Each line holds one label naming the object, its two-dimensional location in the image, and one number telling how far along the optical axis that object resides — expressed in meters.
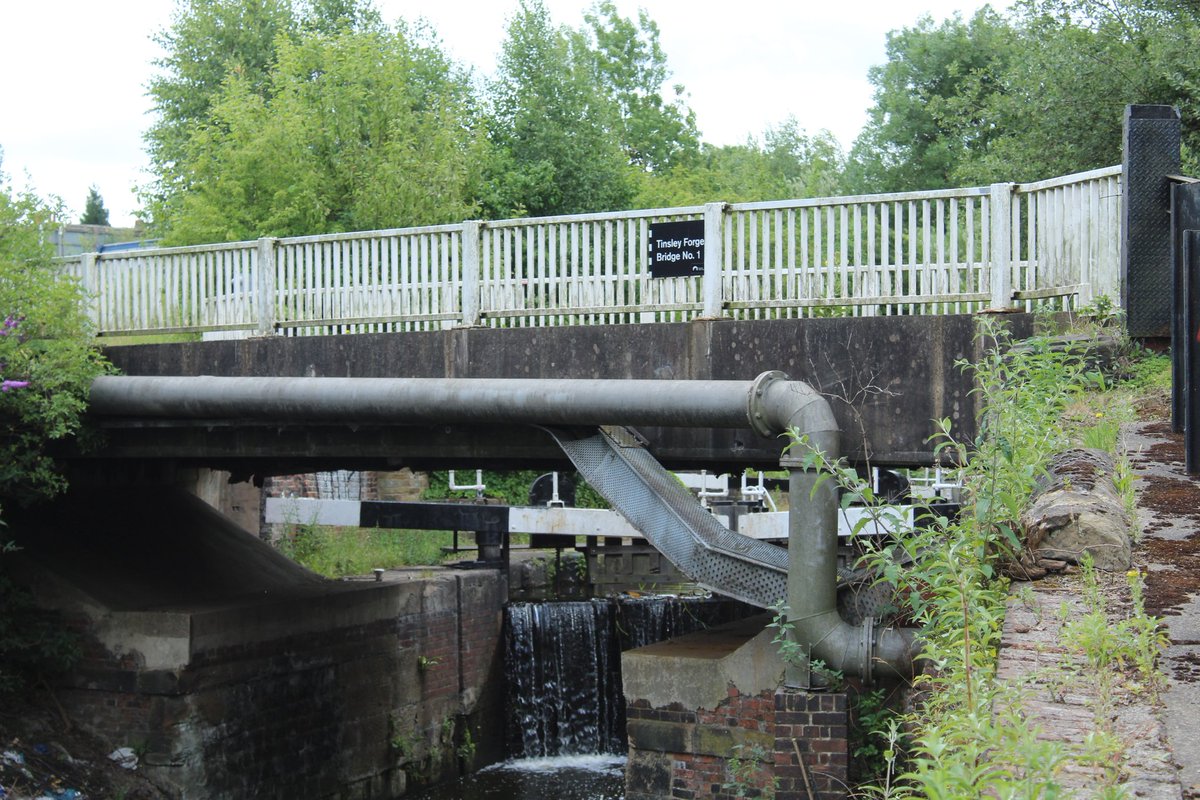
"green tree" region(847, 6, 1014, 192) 36.66
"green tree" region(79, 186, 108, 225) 75.31
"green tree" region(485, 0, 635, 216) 31.34
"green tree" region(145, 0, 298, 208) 38.97
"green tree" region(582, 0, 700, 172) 53.03
